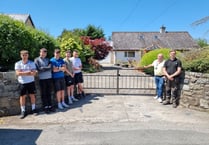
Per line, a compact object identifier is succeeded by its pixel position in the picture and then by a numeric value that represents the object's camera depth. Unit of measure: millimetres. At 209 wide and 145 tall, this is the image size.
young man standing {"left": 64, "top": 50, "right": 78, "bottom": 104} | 4317
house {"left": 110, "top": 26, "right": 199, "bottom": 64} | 23857
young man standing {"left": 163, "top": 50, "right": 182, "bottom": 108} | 4308
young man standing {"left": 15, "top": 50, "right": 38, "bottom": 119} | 3554
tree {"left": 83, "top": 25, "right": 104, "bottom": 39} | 18878
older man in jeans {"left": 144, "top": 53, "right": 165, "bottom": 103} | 4629
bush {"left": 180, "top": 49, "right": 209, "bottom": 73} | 4245
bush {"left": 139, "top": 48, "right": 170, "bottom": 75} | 9382
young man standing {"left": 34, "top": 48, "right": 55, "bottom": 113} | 3794
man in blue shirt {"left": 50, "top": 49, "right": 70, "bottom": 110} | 3968
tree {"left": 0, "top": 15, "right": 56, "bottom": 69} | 4052
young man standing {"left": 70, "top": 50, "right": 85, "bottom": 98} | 4581
